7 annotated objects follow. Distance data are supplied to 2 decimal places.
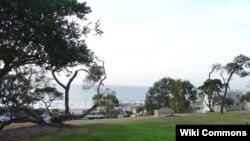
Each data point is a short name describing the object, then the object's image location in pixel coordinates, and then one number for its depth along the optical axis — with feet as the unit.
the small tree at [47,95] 51.51
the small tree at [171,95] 101.93
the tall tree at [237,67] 81.23
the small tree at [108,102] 84.21
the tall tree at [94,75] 48.86
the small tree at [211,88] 90.15
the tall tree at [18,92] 42.56
